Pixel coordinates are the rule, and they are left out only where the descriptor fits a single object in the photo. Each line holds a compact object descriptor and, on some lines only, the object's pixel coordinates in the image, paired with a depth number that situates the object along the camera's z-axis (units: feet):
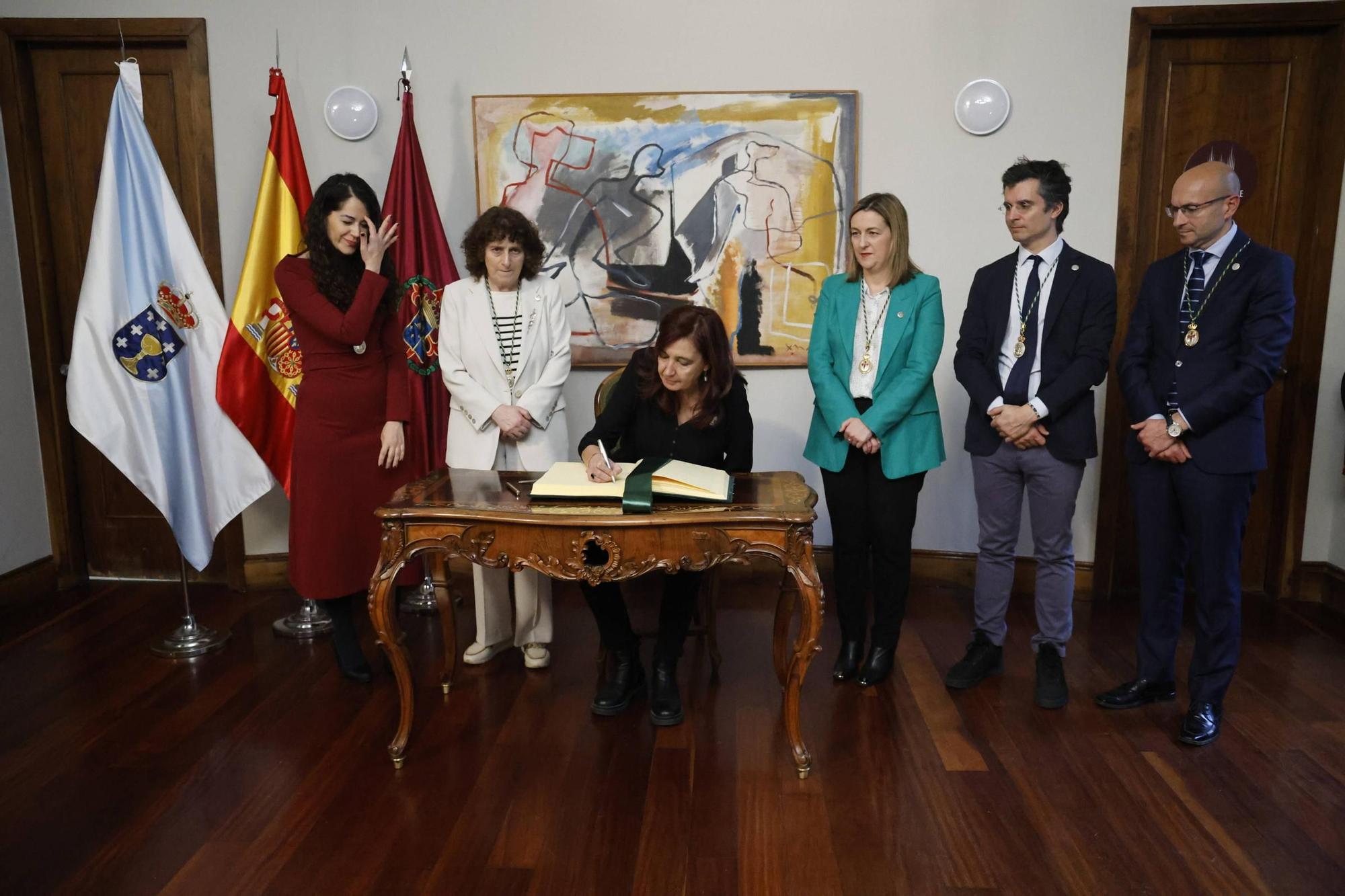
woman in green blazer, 9.30
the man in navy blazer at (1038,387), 9.09
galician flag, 10.88
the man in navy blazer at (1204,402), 8.27
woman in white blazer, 10.01
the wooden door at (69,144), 12.40
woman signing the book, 8.81
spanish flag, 11.41
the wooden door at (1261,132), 11.77
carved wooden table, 7.44
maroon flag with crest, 11.84
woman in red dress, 9.32
